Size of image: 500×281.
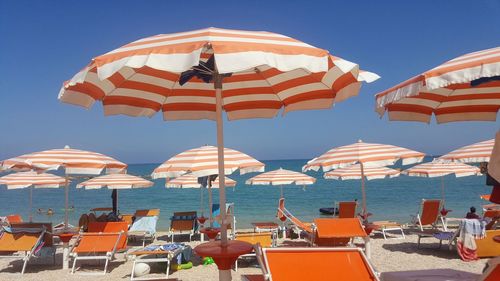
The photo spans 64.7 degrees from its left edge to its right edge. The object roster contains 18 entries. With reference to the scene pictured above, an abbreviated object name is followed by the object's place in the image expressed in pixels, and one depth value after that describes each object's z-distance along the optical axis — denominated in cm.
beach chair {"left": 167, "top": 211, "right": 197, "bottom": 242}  1097
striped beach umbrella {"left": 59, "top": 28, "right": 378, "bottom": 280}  234
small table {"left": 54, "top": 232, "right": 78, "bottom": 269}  715
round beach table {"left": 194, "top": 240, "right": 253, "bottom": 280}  279
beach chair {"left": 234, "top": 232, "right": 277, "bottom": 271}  714
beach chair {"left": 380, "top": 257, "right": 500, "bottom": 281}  304
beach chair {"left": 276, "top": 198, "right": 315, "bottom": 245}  790
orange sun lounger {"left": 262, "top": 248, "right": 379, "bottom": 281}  297
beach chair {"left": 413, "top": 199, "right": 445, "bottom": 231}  1039
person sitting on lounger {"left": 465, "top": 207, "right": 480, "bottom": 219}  882
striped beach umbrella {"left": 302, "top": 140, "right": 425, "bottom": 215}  695
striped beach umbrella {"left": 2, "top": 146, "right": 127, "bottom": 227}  710
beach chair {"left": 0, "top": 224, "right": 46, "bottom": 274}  700
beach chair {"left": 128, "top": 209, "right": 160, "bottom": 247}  1022
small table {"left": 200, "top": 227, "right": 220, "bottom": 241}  655
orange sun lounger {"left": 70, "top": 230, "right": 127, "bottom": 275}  691
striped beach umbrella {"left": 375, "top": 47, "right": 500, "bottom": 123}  326
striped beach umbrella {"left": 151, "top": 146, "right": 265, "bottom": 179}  697
